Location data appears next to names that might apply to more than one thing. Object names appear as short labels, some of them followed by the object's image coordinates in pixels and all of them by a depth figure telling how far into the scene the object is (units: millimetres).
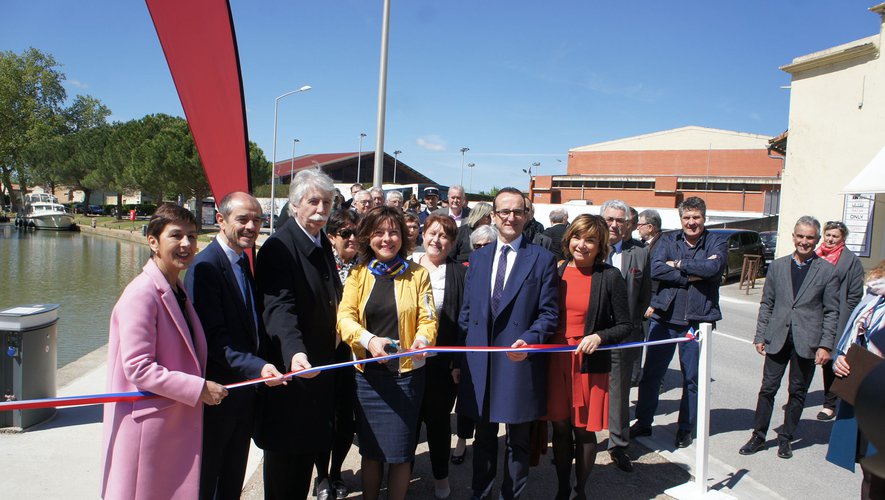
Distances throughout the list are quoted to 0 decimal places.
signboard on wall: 15969
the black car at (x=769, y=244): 22688
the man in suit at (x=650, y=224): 6219
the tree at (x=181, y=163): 44375
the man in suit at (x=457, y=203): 7184
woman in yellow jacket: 3268
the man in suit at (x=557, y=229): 6264
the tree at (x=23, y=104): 63281
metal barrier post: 4023
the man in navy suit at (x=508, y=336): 3545
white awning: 14148
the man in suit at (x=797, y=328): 4789
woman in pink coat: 2467
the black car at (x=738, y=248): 19625
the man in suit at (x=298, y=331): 3066
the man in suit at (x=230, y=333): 2865
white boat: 48375
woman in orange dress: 3768
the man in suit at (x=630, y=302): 4535
